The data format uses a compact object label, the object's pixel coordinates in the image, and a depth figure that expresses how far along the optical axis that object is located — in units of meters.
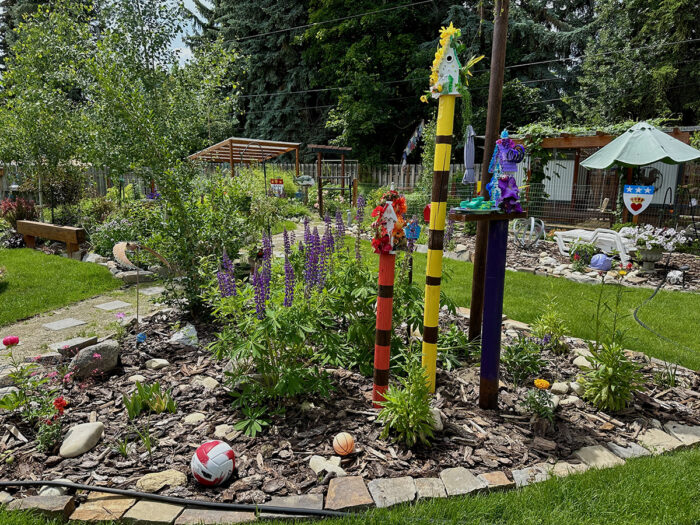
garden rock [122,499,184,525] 1.89
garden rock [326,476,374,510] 1.97
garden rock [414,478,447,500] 2.04
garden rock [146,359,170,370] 3.35
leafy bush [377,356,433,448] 2.35
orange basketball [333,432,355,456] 2.31
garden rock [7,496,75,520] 1.92
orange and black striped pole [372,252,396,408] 2.56
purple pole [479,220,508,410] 2.59
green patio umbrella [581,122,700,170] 6.76
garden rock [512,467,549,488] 2.17
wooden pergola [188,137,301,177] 11.01
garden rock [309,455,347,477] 2.20
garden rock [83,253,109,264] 6.93
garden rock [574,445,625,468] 2.34
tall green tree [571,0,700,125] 15.57
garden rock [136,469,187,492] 2.08
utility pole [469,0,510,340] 2.91
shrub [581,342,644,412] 2.77
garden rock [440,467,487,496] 2.08
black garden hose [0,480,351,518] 1.93
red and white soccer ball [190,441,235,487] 2.08
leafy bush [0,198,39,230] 8.88
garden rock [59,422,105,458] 2.35
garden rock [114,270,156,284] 5.95
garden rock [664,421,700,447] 2.56
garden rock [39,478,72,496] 2.03
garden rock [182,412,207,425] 2.65
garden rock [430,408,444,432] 2.50
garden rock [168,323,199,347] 3.71
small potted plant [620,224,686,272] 6.67
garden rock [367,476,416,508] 2.00
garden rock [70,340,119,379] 3.10
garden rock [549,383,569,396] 3.00
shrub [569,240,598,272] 7.04
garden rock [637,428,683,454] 2.49
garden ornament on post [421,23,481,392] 2.43
